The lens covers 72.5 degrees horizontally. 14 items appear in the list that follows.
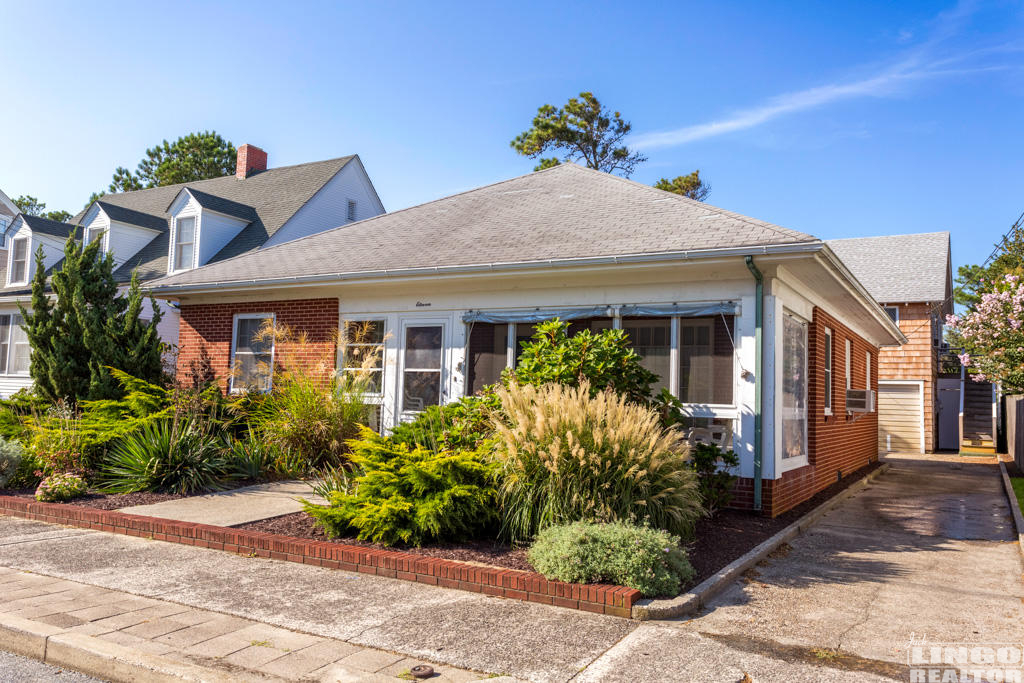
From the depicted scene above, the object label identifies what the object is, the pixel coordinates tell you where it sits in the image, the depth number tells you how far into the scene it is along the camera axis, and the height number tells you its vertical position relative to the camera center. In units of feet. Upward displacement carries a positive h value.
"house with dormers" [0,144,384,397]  65.36 +14.35
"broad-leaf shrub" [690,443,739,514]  25.77 -3.27
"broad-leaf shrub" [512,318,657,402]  23.58 +0.67
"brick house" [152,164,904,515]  27.20 +3.81
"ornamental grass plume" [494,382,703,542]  19.52 -2.42
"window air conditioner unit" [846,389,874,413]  41.14 -0.62
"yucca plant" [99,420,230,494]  28.63 -3.81
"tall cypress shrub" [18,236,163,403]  35.63 +1.60
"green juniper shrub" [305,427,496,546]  20.10 -3.58
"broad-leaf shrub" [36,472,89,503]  26.25 -4.51
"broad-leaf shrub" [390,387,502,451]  23.06 -1.61
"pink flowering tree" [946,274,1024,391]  42.98 +4.23
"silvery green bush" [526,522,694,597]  16.25 -4.18
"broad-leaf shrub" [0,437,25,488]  29.01 -3.89
